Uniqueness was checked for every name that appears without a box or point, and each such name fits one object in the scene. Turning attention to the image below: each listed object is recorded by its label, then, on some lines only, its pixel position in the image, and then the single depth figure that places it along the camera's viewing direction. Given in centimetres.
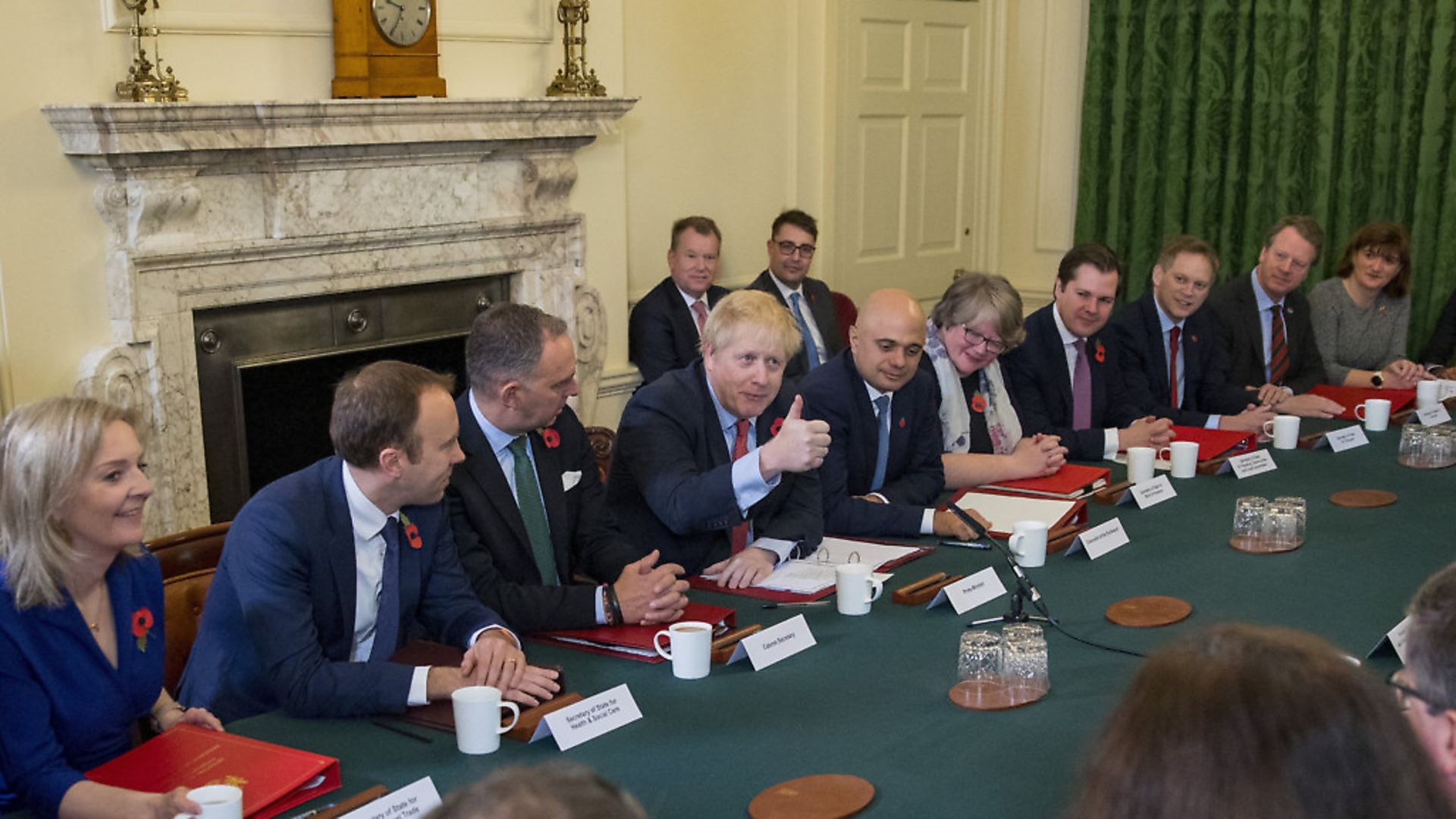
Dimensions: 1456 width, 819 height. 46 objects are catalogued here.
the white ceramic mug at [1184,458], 373
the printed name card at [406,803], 175
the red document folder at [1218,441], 395
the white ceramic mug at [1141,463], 362
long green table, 193
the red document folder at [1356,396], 463
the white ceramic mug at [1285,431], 410
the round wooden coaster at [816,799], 181
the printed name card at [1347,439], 408
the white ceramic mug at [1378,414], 433
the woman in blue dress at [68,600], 199
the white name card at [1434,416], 430
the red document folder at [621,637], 243
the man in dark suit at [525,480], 282
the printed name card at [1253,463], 374
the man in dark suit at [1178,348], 468
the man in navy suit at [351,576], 222
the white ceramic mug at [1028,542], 292
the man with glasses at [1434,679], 137
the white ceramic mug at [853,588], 262
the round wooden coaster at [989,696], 219
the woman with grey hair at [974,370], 375
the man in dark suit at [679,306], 562
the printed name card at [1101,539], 301
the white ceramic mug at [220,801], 168
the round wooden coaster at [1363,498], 343
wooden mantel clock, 460
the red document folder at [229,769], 184
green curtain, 642
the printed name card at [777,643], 236
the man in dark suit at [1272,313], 508
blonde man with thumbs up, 306
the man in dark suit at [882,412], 354
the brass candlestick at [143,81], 407
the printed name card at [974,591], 265
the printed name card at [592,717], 202
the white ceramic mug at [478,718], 199
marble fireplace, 418
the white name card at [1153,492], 344
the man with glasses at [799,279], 591
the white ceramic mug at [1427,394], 455
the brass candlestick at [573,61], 528
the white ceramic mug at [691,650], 228
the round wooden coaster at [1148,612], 258
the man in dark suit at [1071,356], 433
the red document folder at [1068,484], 353
